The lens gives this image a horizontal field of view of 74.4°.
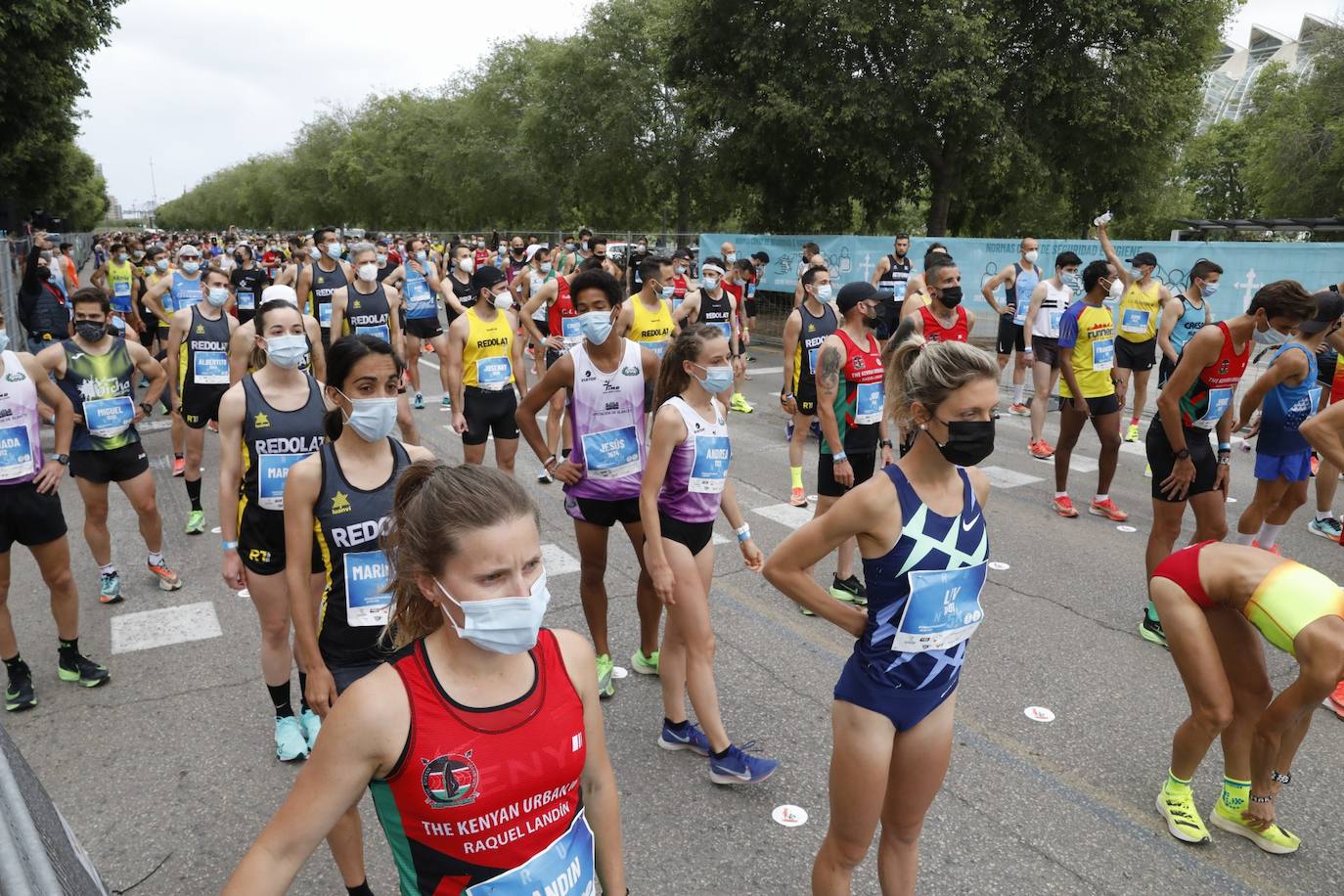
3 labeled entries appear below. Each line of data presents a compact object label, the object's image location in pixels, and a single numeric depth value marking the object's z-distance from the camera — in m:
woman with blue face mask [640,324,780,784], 3.79
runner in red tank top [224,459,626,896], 1.59
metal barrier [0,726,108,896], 1.08
